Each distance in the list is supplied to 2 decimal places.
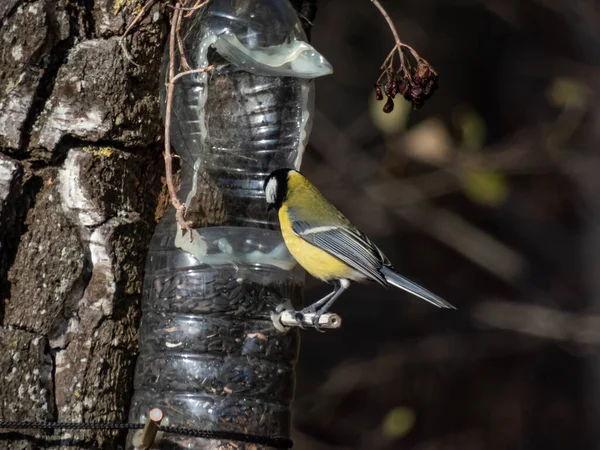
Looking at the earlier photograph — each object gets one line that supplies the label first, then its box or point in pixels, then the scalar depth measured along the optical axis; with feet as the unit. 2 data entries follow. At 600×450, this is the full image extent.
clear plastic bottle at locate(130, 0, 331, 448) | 17.90
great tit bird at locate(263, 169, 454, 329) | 20.16
